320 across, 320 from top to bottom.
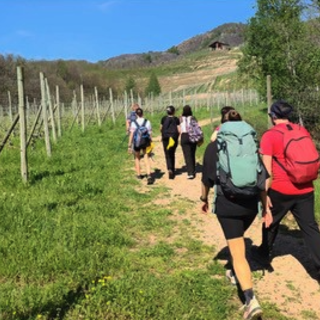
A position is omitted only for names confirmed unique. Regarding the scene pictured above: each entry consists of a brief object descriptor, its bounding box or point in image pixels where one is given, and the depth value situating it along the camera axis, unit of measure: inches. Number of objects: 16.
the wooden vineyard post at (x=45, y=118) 470.6
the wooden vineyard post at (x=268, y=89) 373.7
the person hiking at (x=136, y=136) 382.3
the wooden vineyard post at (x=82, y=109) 795.0
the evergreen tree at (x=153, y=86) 3560.5
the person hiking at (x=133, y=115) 396.2
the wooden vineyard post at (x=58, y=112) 640.6
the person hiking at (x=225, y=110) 188.4
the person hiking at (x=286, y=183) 185.8
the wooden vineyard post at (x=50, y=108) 569.0
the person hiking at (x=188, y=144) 410.3
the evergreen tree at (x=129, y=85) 3907.5
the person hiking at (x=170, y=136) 414.3
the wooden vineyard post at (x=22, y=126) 342.3
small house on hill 6058.1
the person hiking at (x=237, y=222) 159.9
